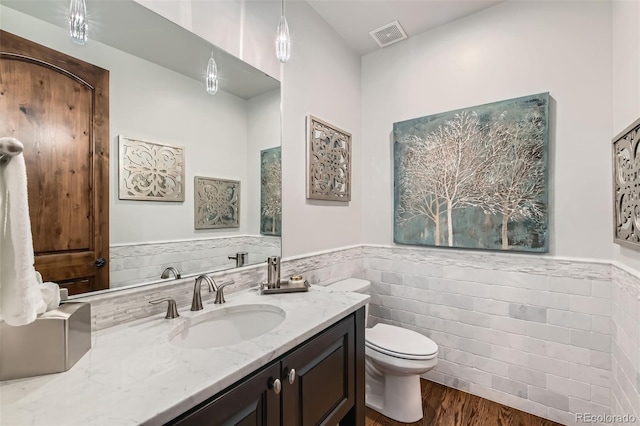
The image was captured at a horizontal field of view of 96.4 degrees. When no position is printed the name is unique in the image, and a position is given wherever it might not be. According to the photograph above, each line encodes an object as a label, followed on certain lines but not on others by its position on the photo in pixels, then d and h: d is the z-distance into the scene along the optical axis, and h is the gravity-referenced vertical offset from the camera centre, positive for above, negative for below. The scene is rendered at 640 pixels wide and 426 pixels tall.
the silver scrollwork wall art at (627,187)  1.25 +0.12
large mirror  1.04 +0.40
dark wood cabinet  0.76 -0.58
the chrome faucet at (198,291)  1.21 -0.34
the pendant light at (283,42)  1.27 +0.76
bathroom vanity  0.61 -0.42
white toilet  1.64 -0.92
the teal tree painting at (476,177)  1.78 +0.24
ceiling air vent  2.13 +1.37
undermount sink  1.12 -0.48
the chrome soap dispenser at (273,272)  1.52 -0.32
